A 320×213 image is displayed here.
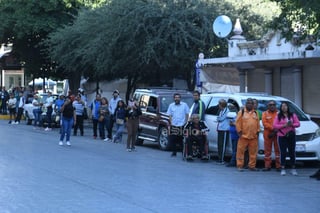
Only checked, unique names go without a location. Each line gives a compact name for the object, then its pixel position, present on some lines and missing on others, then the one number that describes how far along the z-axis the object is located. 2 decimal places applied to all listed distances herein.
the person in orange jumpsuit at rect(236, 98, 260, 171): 14.06
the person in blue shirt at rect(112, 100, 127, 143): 20.44
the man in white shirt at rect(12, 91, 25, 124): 30.55
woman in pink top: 13.38
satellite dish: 21.55
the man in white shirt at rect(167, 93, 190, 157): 16.75
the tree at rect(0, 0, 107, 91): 35.47
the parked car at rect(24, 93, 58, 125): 30.05
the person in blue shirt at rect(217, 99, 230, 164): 15.29
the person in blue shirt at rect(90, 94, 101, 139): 22.99
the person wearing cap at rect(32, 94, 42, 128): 28.23
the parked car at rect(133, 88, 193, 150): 19.05
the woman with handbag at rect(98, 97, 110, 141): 22.53
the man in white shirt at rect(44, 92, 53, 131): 27.28
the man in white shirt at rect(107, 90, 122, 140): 22.33
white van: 14.41
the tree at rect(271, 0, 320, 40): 12.50
